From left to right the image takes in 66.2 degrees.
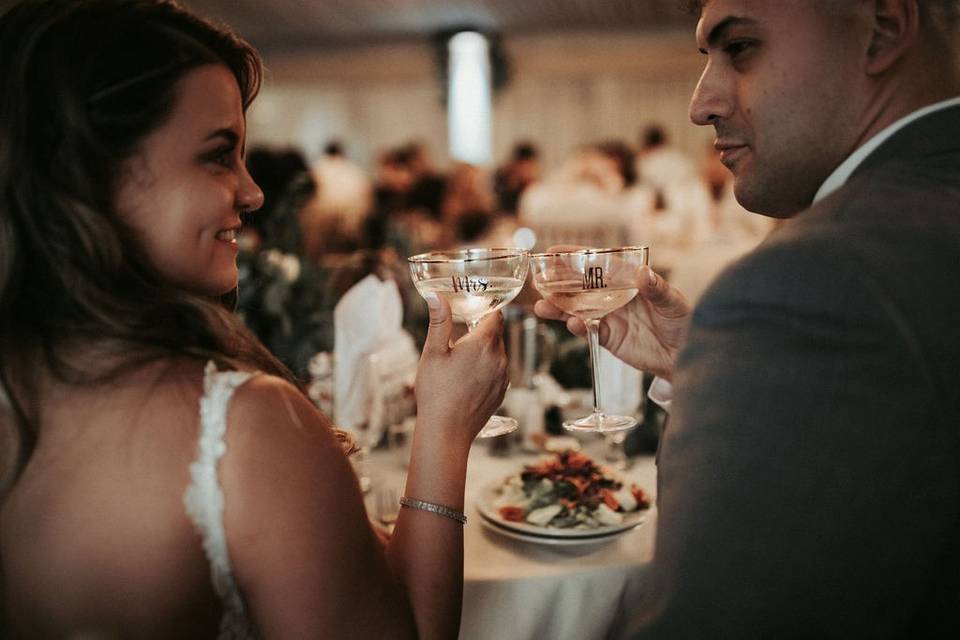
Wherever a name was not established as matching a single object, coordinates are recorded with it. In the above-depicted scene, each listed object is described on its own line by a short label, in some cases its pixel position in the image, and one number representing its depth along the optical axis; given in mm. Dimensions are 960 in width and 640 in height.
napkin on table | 1854
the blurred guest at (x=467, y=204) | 5012
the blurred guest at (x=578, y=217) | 5043
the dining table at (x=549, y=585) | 1318
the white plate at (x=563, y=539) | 1371
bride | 917
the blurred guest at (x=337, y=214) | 4387
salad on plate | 1422
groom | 763
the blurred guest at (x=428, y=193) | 5695
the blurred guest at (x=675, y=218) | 5980
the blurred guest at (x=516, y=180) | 6879
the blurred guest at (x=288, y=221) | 2518
